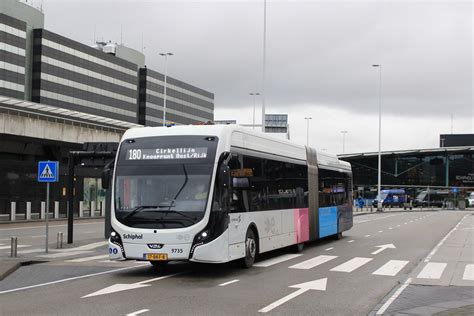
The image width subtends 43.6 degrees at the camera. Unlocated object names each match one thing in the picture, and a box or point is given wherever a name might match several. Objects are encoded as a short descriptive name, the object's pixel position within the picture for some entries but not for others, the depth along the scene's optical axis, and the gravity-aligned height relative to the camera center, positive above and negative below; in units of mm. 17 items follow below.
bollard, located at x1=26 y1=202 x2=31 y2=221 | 38500 -1937
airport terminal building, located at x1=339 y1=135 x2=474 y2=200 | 102875 +3284
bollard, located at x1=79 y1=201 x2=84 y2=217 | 43712 -2066
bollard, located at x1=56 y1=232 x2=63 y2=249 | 19047 -1914
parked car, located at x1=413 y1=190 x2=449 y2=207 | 99625 -2003
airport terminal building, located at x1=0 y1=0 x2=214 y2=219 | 40125 +17362
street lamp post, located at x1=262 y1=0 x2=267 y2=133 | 38875 +10497
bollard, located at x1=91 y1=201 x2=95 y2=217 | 44844 -2067
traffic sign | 17922 +287
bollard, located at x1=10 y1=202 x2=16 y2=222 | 37144 -2006
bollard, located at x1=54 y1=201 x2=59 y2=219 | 41091 -1907
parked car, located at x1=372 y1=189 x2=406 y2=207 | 98688 -2035
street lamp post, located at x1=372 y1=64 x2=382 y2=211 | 70275 -2456
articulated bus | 11648 -262
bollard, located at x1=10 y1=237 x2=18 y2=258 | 16188 -1865
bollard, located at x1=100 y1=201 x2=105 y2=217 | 46497 -2144
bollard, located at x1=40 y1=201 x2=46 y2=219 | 40031 -2011
